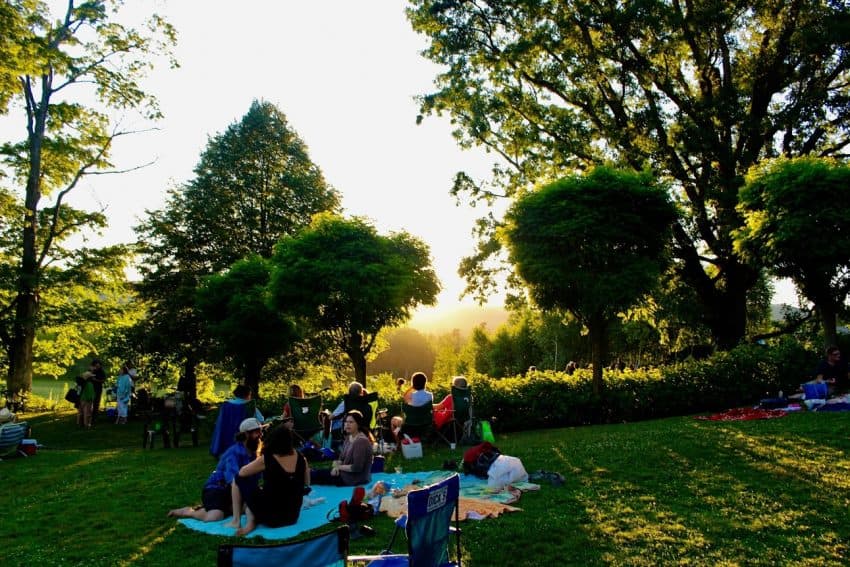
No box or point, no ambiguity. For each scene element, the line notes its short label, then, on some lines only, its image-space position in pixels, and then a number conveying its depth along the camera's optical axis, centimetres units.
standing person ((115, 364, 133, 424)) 1905
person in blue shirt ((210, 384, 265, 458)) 1009
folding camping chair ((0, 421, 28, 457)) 1180
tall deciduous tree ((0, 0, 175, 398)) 2020
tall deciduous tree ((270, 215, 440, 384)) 1545
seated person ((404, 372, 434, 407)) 1110
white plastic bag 755
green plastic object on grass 1110
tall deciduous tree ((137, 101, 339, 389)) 2395
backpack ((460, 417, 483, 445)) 1151
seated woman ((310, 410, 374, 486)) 803
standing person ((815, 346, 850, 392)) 1238
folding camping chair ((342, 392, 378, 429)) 1093
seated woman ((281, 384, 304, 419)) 1166
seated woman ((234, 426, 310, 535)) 630
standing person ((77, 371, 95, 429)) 1669
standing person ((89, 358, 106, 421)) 1642
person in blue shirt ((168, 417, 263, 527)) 673
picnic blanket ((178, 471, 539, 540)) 625
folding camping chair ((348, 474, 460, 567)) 393
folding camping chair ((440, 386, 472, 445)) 1148
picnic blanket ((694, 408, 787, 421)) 1166
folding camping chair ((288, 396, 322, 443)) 1131
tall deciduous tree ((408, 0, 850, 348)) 1797
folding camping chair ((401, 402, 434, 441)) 1110
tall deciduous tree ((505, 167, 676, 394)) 1309
